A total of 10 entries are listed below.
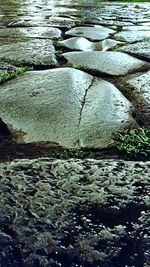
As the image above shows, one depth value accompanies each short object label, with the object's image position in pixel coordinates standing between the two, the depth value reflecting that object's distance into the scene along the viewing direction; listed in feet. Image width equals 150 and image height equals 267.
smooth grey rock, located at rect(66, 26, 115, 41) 13.17
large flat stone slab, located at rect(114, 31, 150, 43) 12.67
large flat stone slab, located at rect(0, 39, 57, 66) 9.47
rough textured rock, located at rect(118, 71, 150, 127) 6.49
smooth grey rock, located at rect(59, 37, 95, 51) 11.43
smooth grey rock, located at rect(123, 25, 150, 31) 14.87
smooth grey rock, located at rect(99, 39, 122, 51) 11.60
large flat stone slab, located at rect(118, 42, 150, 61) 10.19
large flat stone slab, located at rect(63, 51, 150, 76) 8.78
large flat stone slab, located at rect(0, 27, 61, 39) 13.05
